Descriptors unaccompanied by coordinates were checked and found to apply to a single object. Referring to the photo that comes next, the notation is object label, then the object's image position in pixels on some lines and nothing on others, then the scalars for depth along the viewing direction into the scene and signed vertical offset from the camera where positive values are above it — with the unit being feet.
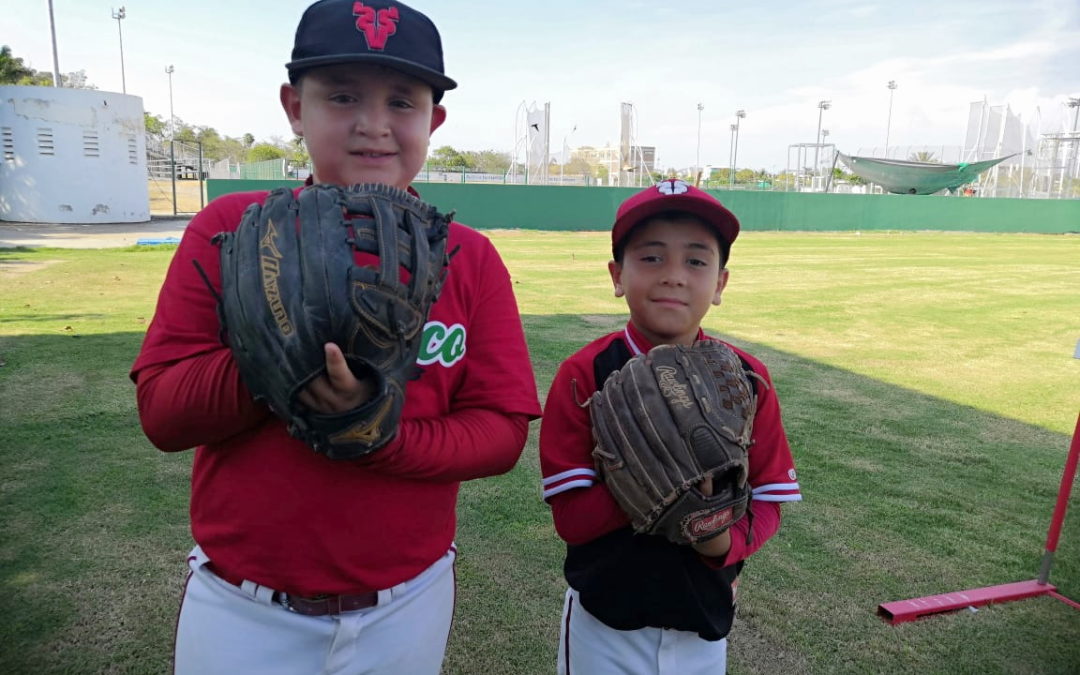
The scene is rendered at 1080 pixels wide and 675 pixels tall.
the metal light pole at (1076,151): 136.82 +13.61
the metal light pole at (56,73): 95.24 +16.01
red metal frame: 9.88 -5.25
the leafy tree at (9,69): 125.49 +22.45
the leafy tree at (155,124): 226.91 +23.73
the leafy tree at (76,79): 210.08 +34.34
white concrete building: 79.10 +4.62
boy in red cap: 5.55 -2.17
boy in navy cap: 4.37 -1.53
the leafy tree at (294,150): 217.72 +16.61
